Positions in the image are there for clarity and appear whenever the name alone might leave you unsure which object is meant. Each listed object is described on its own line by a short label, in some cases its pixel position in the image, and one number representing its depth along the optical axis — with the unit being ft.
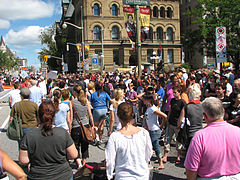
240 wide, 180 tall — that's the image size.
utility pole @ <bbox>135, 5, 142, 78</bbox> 43.49
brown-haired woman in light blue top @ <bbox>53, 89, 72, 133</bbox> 18.86
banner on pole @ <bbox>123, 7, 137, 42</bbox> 44.83
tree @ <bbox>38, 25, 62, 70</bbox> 257.30
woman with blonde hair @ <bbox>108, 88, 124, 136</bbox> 20.44
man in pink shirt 8.94
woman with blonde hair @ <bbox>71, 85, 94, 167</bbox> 19.97
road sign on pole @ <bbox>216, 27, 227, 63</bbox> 31.83
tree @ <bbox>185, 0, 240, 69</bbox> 85.05
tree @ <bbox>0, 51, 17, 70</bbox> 236.02
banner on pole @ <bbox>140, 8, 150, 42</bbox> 45.01
